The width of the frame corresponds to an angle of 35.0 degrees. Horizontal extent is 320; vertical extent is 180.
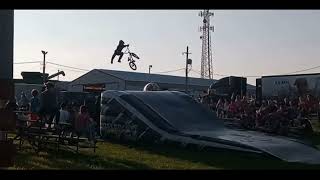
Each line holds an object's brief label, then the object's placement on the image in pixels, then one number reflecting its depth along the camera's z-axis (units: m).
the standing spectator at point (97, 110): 18.97
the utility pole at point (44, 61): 72.85
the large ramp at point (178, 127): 13.10
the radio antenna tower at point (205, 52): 65.08
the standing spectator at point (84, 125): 14.76
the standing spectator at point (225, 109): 27.27
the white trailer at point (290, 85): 30.41
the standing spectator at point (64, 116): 16.25
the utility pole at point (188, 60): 72.48
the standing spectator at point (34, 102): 17.38
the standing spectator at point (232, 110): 26.28
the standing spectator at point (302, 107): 24.03
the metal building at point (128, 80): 65.55
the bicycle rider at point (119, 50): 17.67
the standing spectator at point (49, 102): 14.08
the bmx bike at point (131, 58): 18.64
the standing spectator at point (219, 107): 27.98
